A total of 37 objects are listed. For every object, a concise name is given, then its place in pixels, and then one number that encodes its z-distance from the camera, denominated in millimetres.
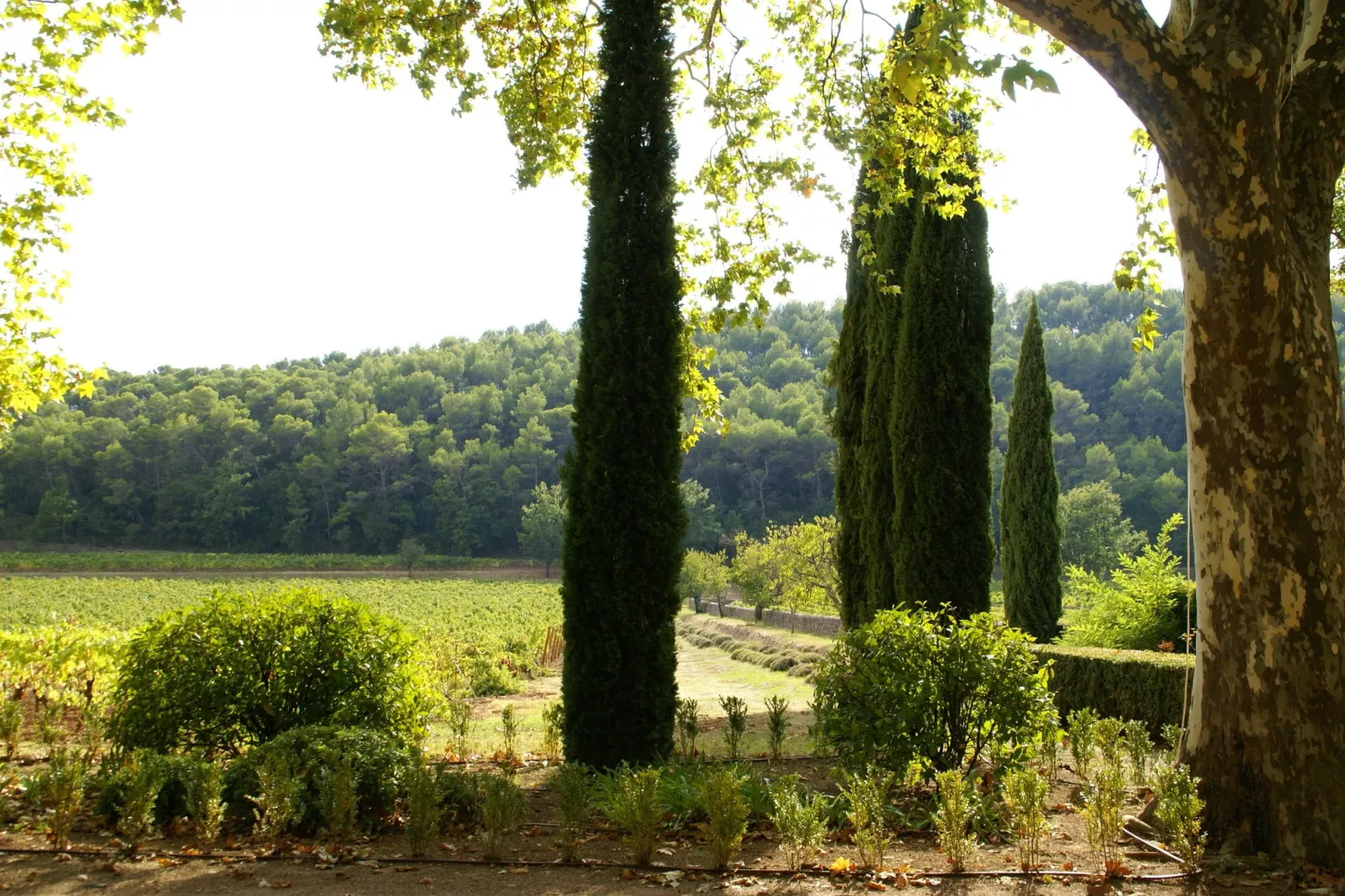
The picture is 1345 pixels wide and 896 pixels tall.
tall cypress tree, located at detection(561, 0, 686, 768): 8250
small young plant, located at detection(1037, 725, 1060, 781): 6627
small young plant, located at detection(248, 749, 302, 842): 5238
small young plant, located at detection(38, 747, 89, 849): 5156
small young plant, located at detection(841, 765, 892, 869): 4742
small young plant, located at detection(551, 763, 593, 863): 5207
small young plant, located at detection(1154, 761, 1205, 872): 4617
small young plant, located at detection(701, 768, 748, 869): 4902
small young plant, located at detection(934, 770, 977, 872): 4762
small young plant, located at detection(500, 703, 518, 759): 8767
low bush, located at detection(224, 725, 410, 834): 5770
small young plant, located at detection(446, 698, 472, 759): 8634
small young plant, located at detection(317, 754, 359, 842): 5480
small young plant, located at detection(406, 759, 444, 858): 5262
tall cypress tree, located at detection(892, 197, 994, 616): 11797
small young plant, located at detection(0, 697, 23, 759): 8133
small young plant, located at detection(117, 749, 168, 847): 5293
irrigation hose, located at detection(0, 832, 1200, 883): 4703
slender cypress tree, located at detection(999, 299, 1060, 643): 19062
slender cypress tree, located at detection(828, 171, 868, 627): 14297
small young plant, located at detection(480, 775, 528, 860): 5262
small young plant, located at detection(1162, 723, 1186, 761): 7797
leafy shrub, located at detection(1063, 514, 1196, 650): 14312
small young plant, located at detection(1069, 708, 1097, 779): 7039
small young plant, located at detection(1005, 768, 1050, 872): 4781
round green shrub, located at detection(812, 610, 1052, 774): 6457
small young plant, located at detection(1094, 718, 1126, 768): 6736
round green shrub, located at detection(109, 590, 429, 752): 6997
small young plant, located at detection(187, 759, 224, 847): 5219
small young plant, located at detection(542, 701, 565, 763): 8805
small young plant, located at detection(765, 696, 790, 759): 8570
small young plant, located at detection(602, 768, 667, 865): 5051
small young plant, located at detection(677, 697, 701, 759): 9086
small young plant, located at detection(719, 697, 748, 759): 8617
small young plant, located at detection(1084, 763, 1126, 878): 4715
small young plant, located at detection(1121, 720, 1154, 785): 7137
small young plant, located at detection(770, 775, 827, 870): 4789
